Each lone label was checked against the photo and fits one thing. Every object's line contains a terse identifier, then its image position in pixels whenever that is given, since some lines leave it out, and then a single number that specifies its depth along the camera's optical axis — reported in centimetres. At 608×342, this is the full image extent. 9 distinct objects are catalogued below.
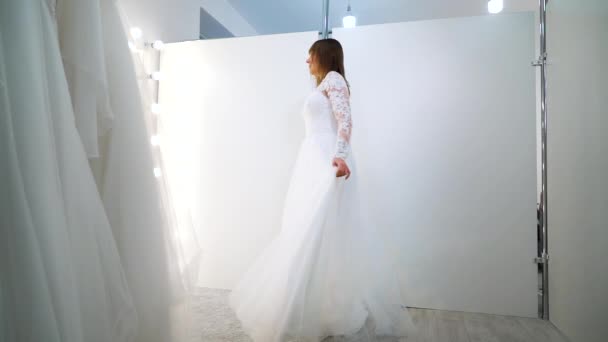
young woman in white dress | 144
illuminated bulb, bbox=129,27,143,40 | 234
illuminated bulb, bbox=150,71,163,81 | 255
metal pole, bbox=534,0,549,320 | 192
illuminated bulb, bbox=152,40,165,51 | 252
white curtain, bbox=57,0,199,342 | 79
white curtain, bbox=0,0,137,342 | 55
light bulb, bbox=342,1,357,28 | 307
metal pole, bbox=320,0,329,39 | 229
